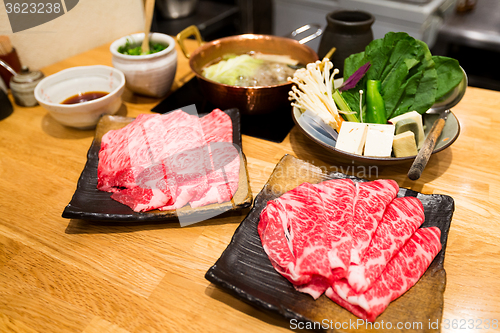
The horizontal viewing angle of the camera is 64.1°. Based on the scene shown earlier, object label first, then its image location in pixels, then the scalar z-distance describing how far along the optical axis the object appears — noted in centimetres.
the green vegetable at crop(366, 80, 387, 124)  56
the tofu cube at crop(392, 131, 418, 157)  50
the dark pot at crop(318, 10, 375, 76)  65
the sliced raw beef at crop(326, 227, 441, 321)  37
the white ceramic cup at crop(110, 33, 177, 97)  66
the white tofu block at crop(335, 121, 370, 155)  51
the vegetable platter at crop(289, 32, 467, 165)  54
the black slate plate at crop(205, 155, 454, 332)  37
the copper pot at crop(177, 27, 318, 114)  60
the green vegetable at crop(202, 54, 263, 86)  66
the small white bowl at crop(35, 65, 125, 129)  59
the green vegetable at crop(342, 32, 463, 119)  56
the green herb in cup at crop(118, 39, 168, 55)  70
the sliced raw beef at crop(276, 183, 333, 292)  39
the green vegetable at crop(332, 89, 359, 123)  57
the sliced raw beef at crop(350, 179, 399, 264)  40
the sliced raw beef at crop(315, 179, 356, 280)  39
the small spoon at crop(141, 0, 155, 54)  68
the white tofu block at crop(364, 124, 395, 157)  50
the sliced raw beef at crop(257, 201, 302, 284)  40
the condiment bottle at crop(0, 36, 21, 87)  71
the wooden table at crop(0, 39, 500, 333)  40
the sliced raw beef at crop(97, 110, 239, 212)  48
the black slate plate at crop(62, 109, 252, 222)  47
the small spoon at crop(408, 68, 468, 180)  47
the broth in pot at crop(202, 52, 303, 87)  65
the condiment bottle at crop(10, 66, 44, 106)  68
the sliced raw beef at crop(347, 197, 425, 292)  38
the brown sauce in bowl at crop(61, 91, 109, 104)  64
